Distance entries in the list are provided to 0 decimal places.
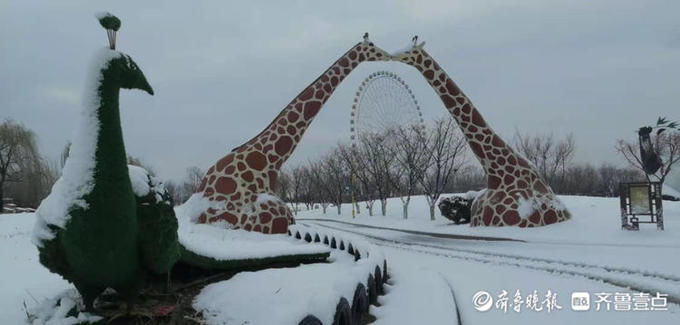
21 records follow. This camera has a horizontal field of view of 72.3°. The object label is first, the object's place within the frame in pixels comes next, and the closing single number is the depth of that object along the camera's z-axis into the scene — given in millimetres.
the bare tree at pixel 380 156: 29969
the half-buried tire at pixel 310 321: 3345
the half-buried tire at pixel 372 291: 5320
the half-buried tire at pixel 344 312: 3829
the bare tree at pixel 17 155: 26078
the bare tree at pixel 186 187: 62719
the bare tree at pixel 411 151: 26344
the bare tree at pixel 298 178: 52750
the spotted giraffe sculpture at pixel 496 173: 13383
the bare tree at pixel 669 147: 26934
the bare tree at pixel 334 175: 40428
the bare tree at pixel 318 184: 45288
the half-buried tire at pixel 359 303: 4512
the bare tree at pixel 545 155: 41844
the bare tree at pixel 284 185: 52094
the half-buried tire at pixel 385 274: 6776
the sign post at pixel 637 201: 11852
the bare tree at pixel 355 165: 33844
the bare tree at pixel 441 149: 25797
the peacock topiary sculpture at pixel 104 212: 3559
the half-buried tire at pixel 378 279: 5916
